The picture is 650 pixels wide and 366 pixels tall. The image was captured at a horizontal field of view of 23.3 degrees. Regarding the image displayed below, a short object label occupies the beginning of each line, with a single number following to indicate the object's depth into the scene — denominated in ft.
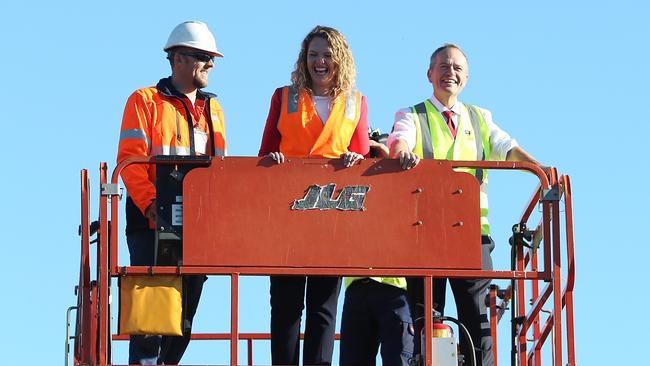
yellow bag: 36.63
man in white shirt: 39.22
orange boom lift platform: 36.63
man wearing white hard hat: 38.42
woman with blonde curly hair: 37.40
